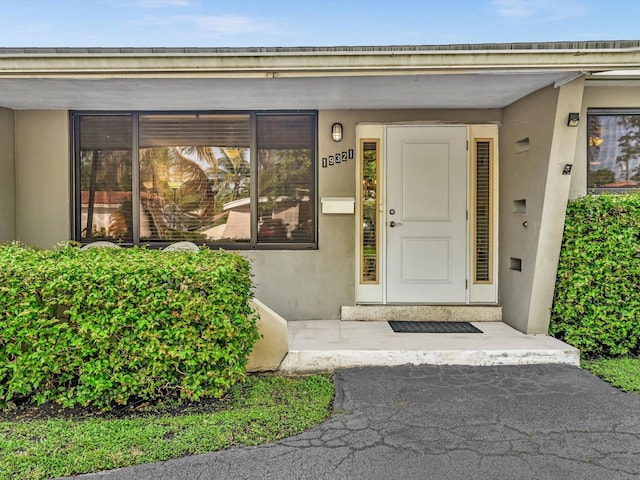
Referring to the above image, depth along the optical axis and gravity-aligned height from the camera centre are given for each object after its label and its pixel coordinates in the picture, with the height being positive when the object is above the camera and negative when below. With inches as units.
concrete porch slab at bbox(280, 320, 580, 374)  162.9 -44.5
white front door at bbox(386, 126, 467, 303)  219.5 +3.1
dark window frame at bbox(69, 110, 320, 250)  218.5 +26.5
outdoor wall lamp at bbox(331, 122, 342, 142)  215.0 +42.0
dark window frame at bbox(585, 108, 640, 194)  200.1 +35.0
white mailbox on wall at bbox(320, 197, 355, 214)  214.7 +8.0
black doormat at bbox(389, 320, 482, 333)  195.0 -44.1
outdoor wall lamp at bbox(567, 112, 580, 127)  171.6 +37.9
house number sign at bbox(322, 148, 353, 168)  217.6 +29.7
